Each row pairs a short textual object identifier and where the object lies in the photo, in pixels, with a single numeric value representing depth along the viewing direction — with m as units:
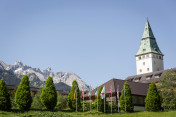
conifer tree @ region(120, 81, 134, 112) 54.25
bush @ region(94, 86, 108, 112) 52.09
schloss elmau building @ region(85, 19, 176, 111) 110.08
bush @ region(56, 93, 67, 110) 66.91
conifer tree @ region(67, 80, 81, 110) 53.64
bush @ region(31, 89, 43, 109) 61.28
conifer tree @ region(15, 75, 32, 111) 49.53
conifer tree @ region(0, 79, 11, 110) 48.22
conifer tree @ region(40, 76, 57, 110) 51.59
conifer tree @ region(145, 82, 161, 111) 54.12
